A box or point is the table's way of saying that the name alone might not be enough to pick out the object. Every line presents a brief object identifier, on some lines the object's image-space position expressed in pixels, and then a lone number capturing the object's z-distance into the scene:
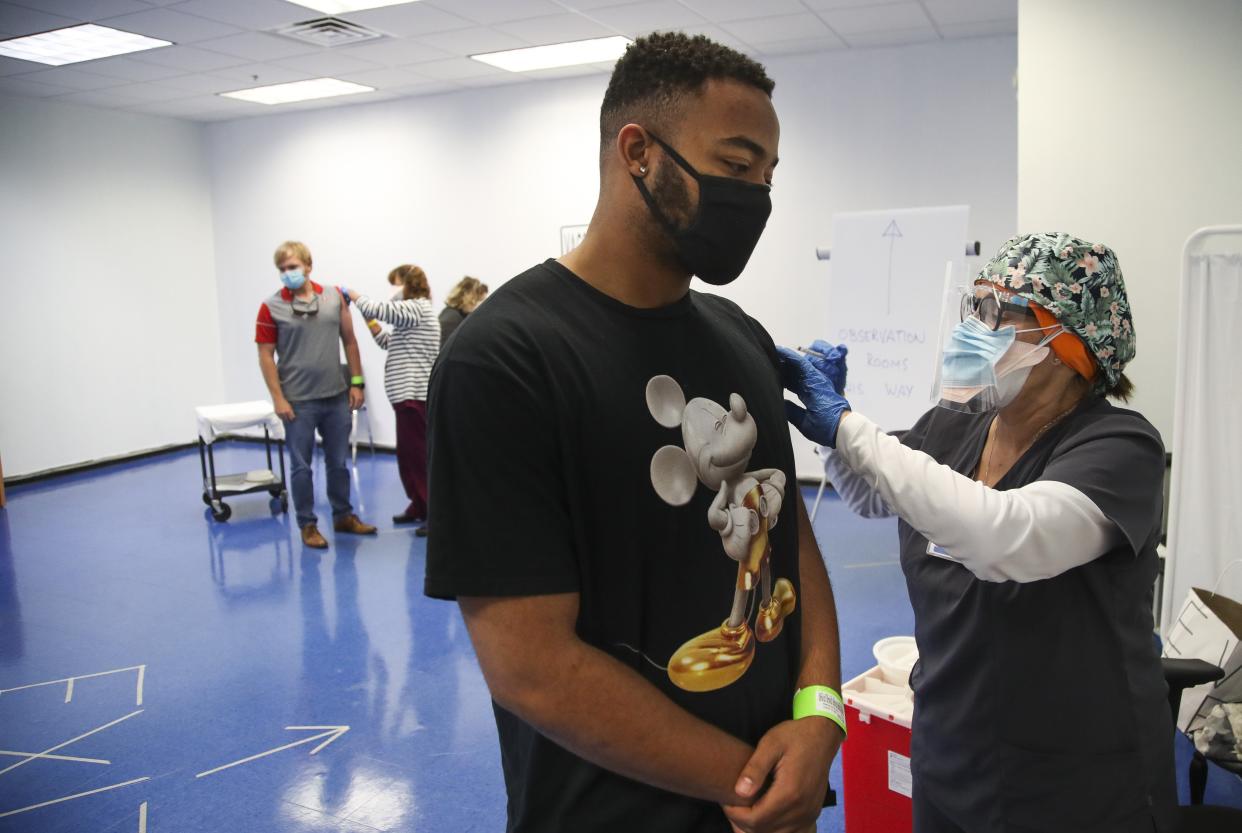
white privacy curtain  2.75
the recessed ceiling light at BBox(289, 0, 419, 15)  4.70
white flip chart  4.48
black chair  1.61
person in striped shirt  5.39
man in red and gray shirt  4.97
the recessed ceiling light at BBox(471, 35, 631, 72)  5.82
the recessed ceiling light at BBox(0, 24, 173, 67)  5.31
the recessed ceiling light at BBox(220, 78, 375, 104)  6.88
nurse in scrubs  1.31
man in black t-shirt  0.89
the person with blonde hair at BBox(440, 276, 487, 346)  5.30
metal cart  5.82
